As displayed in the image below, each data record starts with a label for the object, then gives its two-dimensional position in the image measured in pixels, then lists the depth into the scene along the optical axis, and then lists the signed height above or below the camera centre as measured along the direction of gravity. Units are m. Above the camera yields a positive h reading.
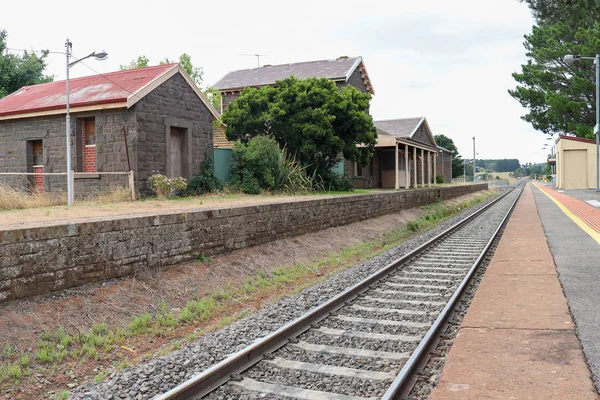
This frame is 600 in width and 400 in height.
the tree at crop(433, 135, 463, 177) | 82.19 +5.19
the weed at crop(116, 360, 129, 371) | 5.17 -1.74
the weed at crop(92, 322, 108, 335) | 6.15 -1.63
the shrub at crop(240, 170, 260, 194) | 17.69 +0.01
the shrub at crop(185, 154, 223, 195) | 16.81 +0.12
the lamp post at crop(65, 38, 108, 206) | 11.98 +1.89
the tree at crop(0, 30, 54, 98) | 33.97 +7.55
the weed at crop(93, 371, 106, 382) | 4.87 -1.74
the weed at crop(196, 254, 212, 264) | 9.30 -1.28
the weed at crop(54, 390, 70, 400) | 4.47 -1.74
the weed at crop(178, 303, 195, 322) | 7.01 -1.71
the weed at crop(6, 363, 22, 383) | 4.87 -1.68
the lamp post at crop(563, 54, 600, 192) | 29.71 +3.03
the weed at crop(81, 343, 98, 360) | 5.60 -1.73
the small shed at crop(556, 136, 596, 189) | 39.12 +1.34
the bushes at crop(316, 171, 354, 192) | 22.54 +0.00
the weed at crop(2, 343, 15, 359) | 5.21 -1.59
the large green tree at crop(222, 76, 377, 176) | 20.70 +2.54
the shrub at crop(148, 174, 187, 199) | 14.78 +0.04
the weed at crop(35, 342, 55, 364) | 5.31 -1.66
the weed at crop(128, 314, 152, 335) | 6.43 -1.68
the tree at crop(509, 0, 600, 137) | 35.00 +8.13
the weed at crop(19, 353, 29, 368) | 5.13 -1.66
